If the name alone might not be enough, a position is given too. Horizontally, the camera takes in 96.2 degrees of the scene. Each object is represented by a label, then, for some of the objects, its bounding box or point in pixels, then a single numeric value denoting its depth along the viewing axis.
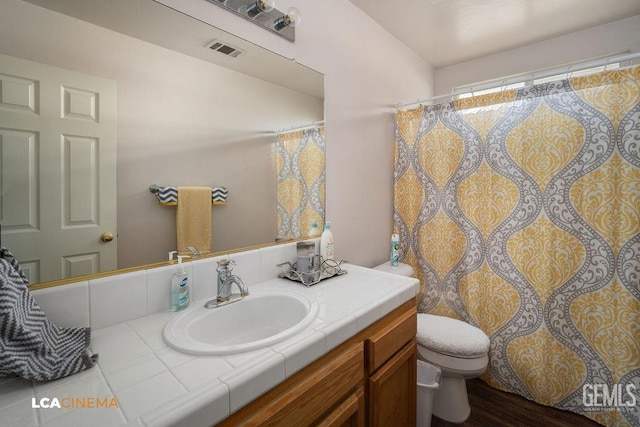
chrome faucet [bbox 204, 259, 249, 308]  1.02
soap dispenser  0.95
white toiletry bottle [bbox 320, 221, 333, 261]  1.45
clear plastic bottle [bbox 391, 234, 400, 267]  1.94
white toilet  1.49
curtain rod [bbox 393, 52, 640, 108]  1.32
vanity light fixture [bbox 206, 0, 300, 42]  1.15
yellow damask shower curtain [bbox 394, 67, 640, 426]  1.40
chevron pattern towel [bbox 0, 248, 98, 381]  0.58
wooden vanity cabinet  0.67
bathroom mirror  0.76
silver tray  1.24
